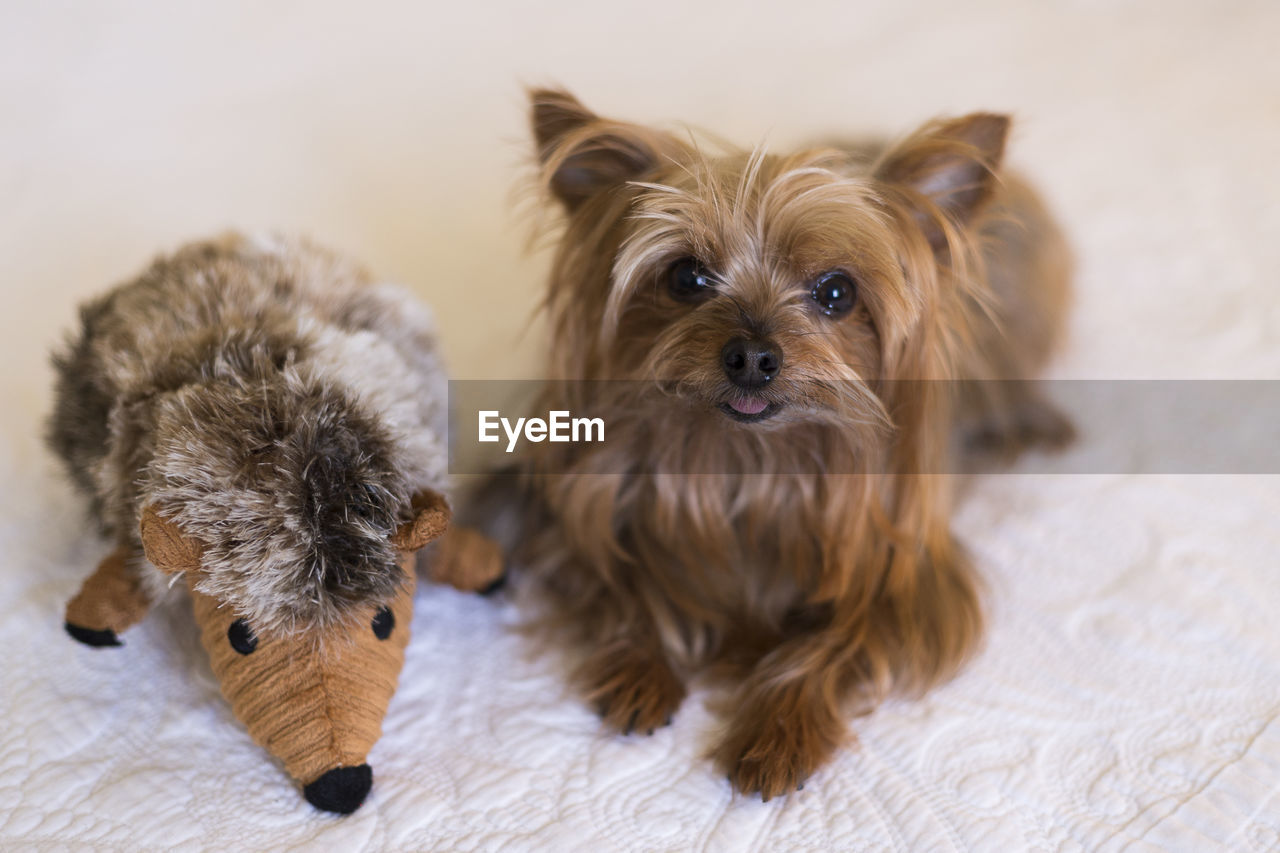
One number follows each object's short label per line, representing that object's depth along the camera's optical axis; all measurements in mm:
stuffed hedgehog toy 547
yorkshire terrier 596
